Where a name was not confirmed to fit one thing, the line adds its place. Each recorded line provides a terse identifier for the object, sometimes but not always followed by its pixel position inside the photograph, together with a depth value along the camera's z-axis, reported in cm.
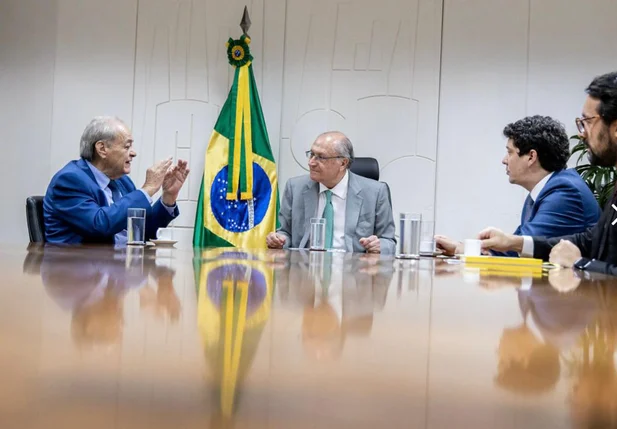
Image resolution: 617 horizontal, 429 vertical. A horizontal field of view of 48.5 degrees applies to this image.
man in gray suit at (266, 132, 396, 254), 355
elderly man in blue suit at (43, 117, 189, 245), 283
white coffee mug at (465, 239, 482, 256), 230
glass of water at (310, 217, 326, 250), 290
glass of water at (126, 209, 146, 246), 248
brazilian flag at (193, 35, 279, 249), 466
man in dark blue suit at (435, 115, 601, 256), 279
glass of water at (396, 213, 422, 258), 241
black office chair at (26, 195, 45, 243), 293
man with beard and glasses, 223
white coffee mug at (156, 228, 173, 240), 303
